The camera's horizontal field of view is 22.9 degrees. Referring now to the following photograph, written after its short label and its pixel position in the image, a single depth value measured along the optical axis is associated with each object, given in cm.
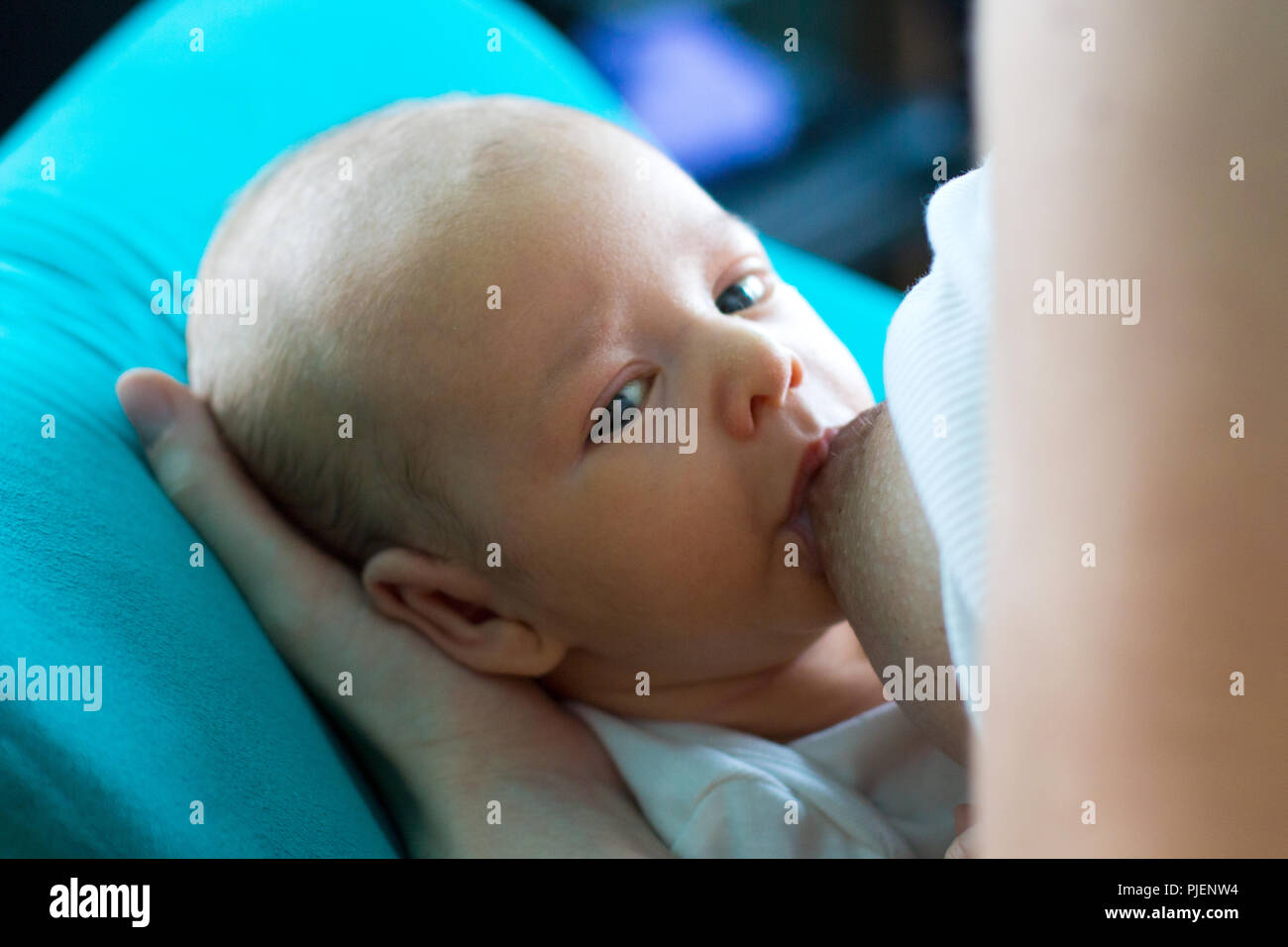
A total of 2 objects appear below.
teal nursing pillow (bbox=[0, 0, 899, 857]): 52
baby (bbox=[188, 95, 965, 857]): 57
